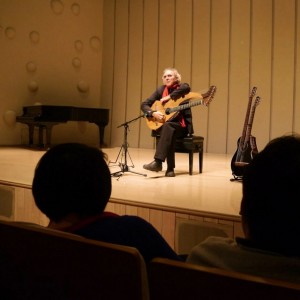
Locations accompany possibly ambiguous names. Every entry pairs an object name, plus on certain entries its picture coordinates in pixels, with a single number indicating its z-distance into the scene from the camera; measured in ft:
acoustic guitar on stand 11.87
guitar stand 12.14
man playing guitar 12.92
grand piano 19.98
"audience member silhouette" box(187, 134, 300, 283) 2.78
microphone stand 12.38
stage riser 7.60
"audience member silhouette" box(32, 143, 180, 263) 3.82
